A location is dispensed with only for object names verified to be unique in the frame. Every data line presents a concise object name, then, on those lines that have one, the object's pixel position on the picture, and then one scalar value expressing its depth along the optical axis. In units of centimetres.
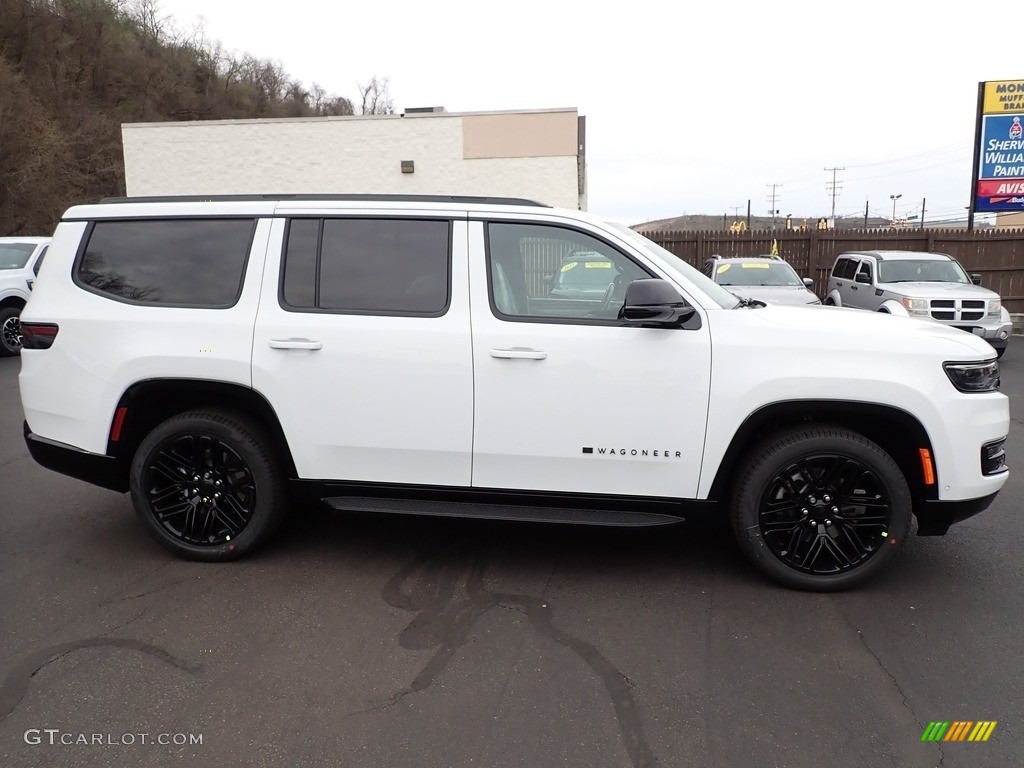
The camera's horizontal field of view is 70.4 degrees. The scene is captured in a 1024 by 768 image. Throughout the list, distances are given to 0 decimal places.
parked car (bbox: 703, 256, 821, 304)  1116
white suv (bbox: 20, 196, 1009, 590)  351
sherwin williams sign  1691
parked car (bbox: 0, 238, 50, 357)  1204
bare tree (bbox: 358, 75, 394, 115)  5844
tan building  2219
